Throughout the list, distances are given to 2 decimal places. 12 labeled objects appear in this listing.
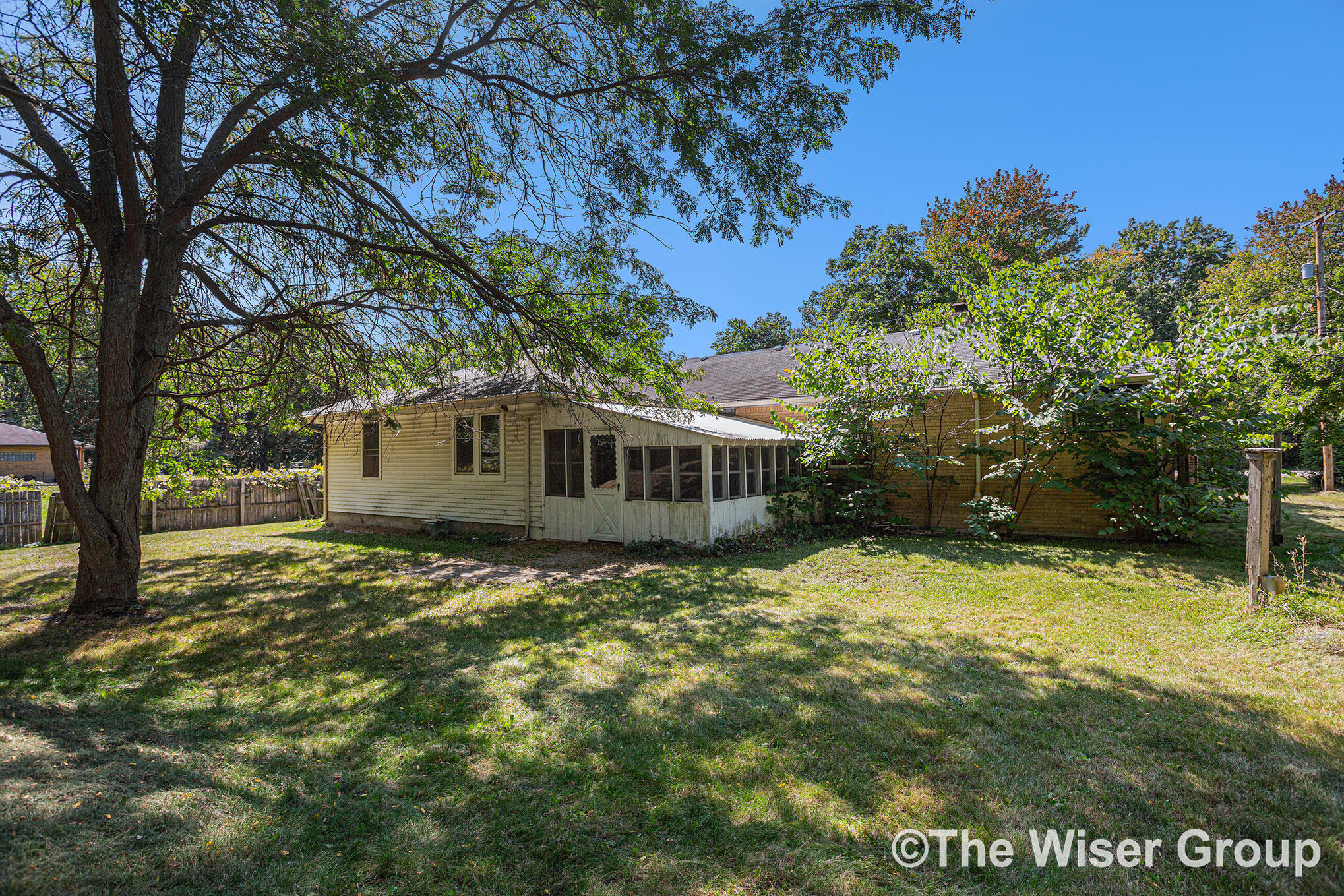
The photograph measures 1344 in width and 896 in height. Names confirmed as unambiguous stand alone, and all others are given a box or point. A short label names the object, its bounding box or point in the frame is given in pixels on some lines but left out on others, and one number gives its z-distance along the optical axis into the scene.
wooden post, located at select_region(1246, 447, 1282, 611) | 5.31
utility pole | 13.66
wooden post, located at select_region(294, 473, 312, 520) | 17.00
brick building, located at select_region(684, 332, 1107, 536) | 11.21
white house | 10.26
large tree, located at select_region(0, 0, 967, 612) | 5.03
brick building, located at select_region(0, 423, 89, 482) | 24.69
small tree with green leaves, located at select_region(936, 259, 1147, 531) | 9.22
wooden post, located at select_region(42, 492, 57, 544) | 11.98
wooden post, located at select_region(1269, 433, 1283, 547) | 8.96
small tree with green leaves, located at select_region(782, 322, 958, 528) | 11.42
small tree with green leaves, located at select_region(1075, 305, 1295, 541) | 8.34
